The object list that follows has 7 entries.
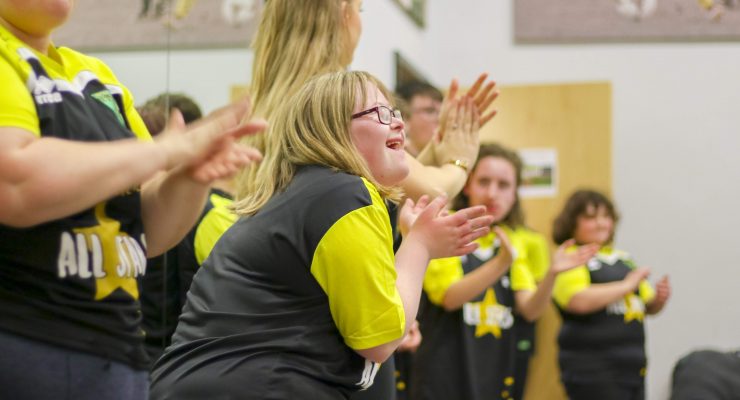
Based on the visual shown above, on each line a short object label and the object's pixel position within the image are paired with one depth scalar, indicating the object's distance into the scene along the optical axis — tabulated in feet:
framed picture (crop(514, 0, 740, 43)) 30.20
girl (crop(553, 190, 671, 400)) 21.21
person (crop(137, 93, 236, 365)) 11.86
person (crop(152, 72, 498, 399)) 8.07
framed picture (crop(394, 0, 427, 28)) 27.92
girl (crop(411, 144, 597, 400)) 16.22
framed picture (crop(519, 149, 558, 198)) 26.85
